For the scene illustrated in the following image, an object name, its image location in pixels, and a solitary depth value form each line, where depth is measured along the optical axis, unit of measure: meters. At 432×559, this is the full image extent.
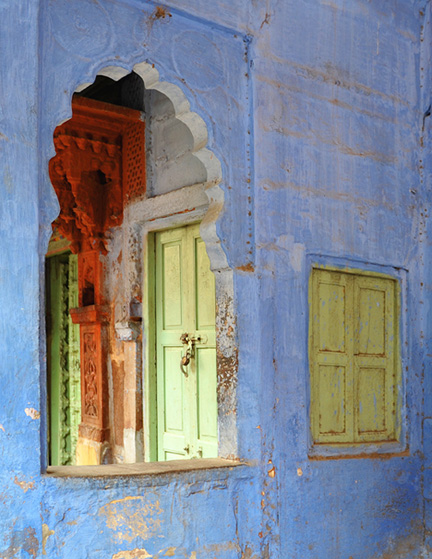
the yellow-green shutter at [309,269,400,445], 4.04
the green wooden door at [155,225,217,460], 4.84
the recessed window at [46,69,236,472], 4.94
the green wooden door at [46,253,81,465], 6.51
